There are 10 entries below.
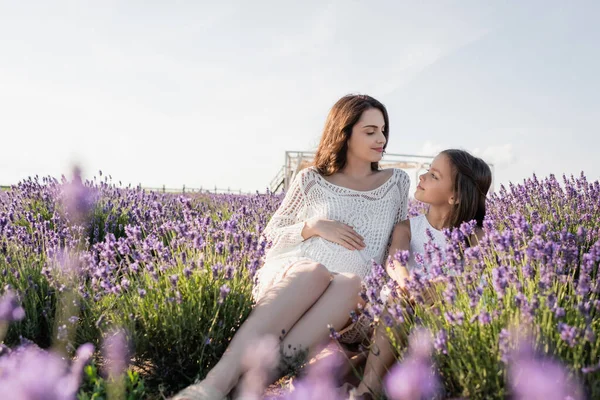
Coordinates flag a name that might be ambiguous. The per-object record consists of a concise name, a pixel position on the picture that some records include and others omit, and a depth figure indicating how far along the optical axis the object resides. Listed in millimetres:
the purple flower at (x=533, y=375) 1399
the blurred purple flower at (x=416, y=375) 1625
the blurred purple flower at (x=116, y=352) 1848
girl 2846
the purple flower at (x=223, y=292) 2101
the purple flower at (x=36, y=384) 1034
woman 2141
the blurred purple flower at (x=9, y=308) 2084
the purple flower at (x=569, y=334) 1433
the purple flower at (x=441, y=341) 1614
